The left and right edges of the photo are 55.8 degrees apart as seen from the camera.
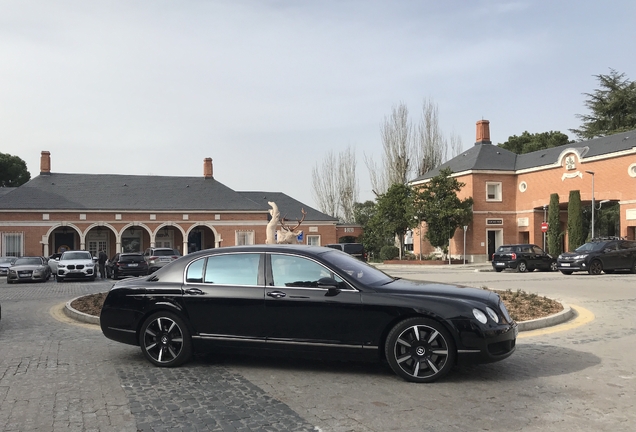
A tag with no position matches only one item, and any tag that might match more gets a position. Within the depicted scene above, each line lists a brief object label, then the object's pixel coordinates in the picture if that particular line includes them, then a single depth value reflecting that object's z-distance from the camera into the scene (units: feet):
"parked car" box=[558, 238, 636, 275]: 88.94
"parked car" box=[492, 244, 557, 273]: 105.19
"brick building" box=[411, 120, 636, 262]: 138.72
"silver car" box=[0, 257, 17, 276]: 112.47
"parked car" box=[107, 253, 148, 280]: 97.91
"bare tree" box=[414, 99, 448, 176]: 215.92
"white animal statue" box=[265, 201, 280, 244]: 103.12
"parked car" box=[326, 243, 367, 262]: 138.41
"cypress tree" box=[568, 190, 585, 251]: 133.08
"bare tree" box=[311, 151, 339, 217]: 244.83
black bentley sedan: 21.47
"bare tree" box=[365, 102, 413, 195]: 215.10
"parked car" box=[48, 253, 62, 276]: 106.73
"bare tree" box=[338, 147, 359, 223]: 242.78
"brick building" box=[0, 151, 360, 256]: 157.79
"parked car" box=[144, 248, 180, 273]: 101.86
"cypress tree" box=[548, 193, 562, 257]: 139.23
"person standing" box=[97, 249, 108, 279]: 105.81
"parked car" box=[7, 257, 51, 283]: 88.89
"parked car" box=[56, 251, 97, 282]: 89.40
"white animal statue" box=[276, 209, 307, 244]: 97.96
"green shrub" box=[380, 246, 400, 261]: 164.63
